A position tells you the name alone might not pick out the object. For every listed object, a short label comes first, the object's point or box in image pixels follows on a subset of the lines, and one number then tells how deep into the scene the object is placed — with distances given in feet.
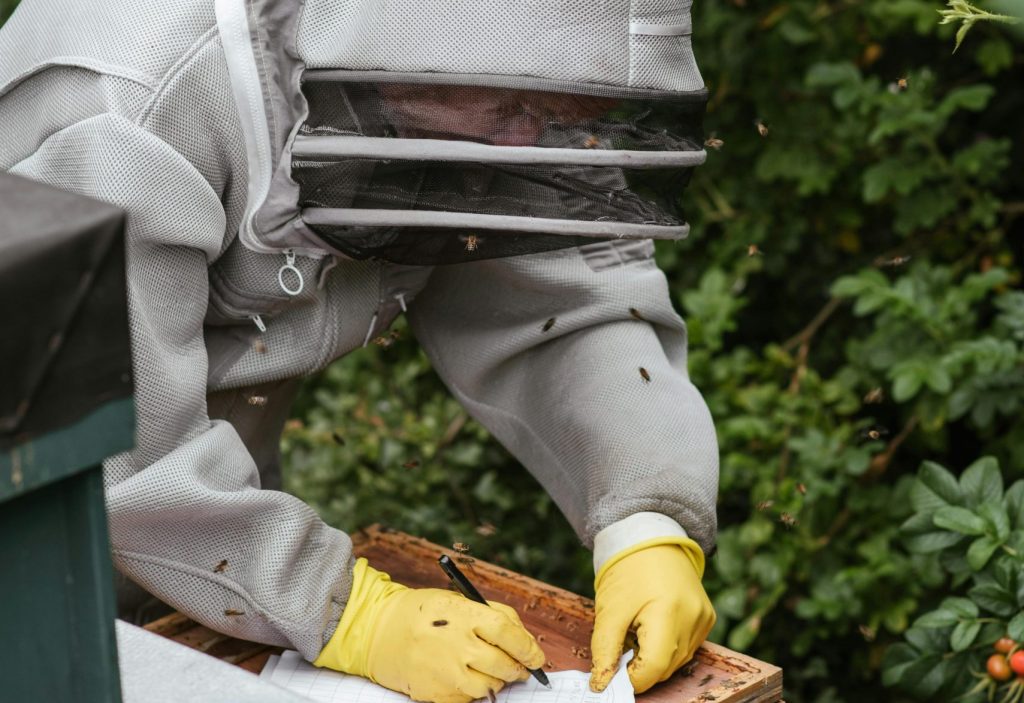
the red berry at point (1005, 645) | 8.39
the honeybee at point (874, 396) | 9.75
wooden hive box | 7.91
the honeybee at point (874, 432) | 9.34
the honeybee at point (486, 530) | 9.79
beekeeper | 7.71
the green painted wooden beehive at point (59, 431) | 5.54
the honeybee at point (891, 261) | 9.59
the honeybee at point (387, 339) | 8.84
